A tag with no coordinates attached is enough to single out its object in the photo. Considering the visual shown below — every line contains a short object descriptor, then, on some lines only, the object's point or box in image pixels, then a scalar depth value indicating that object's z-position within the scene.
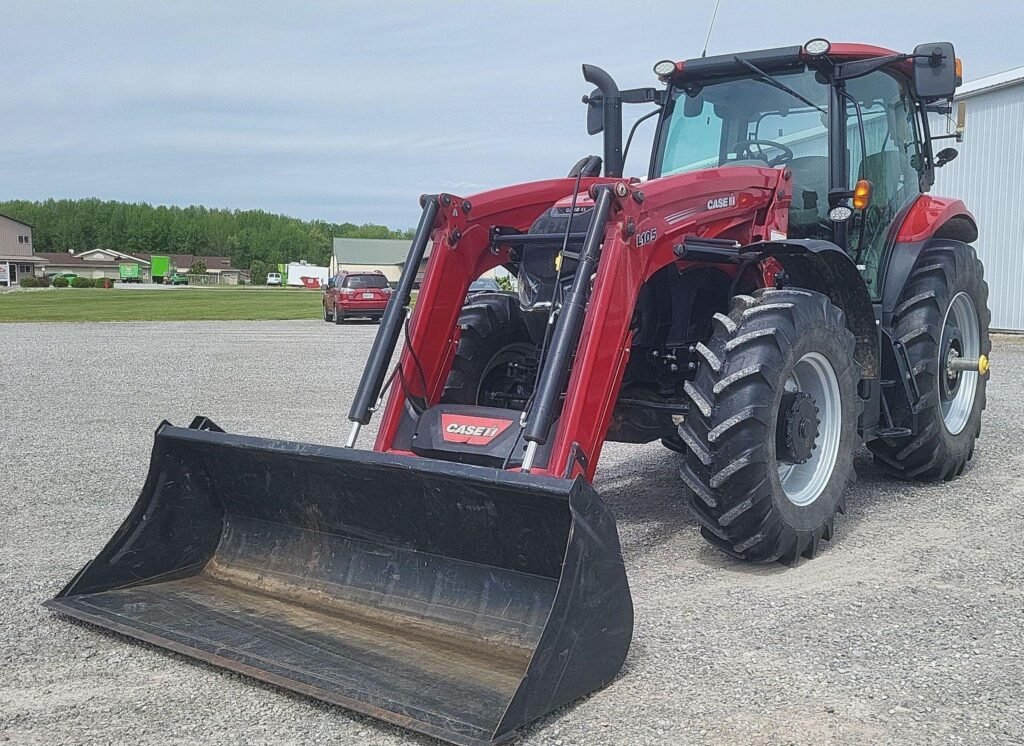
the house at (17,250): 109.62
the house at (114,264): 126.75
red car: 29.75
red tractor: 3.68
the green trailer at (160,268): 116.57
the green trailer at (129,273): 111.76
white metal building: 18.20
